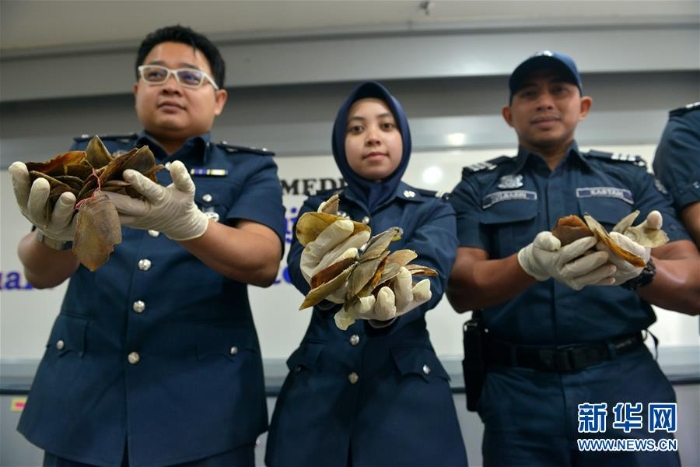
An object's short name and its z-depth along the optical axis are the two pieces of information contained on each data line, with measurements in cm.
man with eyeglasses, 104
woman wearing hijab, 104
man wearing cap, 116
